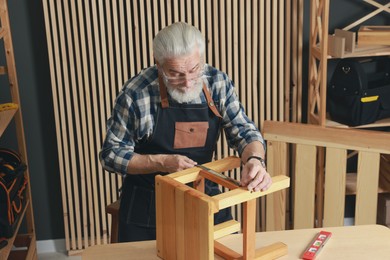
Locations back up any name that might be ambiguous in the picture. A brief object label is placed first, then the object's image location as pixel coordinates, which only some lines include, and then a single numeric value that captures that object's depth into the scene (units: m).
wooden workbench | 1.96
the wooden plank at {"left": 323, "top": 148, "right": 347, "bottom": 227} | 2.40
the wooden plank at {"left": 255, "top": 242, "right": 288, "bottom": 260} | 1.92
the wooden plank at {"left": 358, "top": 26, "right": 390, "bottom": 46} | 3.30
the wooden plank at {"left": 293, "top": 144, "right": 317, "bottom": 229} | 2.43
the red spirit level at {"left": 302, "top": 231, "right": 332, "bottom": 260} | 1.93
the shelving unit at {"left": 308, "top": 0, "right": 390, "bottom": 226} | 3.37
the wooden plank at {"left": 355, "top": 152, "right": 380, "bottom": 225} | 2.37
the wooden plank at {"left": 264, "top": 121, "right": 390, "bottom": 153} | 2.34
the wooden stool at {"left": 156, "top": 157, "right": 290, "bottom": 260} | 1.68
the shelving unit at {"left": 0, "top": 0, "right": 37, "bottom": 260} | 3.18
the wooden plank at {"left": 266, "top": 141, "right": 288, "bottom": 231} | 2.49
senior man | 2.19
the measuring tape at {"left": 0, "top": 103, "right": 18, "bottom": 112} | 3.30
